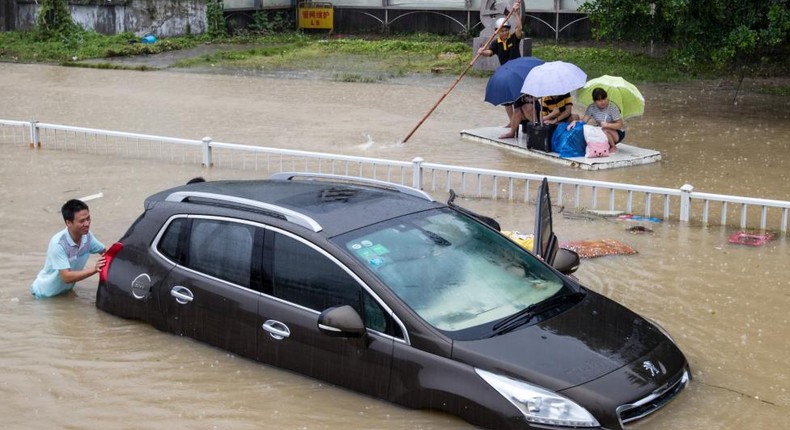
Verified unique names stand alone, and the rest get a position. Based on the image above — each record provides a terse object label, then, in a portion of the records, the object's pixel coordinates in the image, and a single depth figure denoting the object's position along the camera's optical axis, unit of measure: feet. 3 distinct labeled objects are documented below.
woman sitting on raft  48.03
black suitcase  49.65
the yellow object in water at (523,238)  31.71
